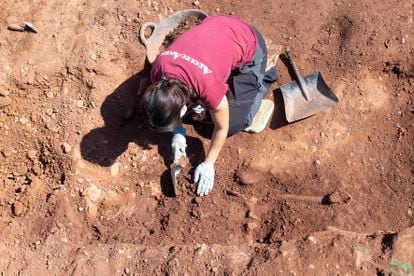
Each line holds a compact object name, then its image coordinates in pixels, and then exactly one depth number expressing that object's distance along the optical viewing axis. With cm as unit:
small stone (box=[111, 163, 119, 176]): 384
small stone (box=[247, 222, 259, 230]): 355
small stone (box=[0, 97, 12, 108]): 392
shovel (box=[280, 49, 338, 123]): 383
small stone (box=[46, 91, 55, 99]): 393
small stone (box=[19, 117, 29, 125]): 396
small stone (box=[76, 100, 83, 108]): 389
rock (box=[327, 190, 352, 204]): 352
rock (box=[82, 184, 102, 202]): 373
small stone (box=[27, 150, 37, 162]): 394
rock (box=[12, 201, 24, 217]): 377
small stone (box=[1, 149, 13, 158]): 397
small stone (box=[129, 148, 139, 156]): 386
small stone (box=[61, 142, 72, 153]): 379
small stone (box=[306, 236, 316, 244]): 312
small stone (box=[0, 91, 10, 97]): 390
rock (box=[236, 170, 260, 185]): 371
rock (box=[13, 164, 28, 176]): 397
